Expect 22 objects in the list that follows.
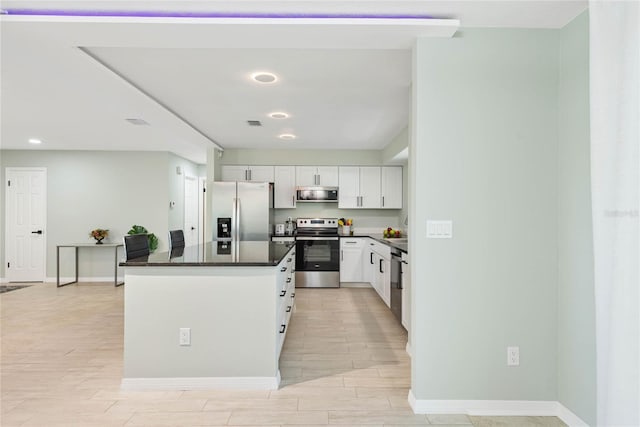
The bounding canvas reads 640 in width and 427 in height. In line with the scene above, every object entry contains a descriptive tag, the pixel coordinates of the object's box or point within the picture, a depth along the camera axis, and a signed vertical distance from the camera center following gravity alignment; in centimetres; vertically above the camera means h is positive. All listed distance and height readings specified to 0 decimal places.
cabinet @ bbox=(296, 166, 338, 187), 640 +75
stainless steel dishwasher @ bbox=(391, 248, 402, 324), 391 -73
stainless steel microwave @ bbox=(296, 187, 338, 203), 630 +43
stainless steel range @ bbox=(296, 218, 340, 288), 606 -72
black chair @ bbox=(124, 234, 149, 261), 320 -26
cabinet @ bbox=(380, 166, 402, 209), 645 +54
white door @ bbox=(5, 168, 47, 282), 651 -15
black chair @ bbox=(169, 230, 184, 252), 394 -24
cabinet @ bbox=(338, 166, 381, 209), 643 +56
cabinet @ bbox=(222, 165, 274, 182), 629 +79
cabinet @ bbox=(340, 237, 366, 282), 616 -71
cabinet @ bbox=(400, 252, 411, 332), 357 -74
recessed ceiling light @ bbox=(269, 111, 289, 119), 418 +122
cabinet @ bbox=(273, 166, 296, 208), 639 +56
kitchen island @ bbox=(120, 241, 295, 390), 258 -77
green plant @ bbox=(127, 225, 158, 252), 628 -28
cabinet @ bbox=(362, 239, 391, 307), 464 -73
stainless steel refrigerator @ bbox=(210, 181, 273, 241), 571 +13
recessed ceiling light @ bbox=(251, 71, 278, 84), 305 +122
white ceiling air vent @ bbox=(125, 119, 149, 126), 450 +123
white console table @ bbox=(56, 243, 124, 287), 605 -55
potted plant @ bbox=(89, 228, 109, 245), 630 -29
